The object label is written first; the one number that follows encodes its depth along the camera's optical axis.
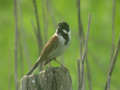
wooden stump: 6.52
